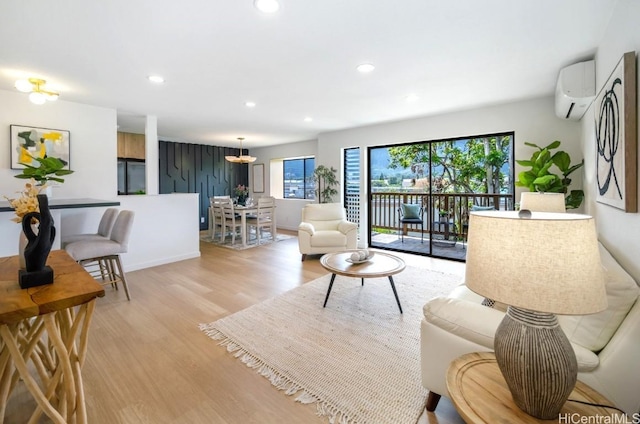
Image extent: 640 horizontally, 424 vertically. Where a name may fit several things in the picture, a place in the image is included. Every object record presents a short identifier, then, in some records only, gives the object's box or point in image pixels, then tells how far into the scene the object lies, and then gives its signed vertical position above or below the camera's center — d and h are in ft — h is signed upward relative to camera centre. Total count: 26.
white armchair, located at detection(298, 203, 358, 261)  15.34 -1.34
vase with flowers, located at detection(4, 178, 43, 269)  4.67 +0.09
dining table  19.04 -0.05
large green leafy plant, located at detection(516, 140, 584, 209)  10.39 +1.21
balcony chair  19.27 -0.30
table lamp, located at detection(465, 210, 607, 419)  2.64 -0.72
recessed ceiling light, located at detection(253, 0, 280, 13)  5.91 +4.13
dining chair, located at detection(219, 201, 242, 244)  19.56 -0.52
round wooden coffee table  8.94 -1.78
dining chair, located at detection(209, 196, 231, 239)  20.68 -0.18
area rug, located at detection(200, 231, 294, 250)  18.93 -2.04
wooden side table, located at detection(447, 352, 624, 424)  2.98 -2.02
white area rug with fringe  5.49 -3.29
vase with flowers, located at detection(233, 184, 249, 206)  22.57 +1.25
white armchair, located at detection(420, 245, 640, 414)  3.60 -1.80
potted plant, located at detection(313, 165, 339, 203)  20.07 +1.94
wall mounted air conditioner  8.47 +3.65
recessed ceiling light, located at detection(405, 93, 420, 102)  12.01 +4.63
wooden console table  3.87 -1.73
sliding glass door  18.20 +1.28
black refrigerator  19.48 +2.41
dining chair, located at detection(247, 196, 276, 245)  19.97 -0.40
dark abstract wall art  5.02 +1.37
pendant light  21.76 +3.84
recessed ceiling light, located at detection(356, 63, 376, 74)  9.01 +4.39
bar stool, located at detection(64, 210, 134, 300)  9.40 -1.13
